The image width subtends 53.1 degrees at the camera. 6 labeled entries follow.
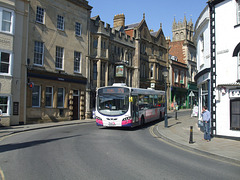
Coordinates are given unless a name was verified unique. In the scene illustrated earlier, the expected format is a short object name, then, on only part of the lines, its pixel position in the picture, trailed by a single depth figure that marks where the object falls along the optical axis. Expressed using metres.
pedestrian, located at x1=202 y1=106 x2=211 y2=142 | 12.70
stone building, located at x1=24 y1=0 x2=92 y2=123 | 21.33
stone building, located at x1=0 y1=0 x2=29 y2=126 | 18.41
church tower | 73.12
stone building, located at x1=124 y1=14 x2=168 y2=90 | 36.81
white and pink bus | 16.20
